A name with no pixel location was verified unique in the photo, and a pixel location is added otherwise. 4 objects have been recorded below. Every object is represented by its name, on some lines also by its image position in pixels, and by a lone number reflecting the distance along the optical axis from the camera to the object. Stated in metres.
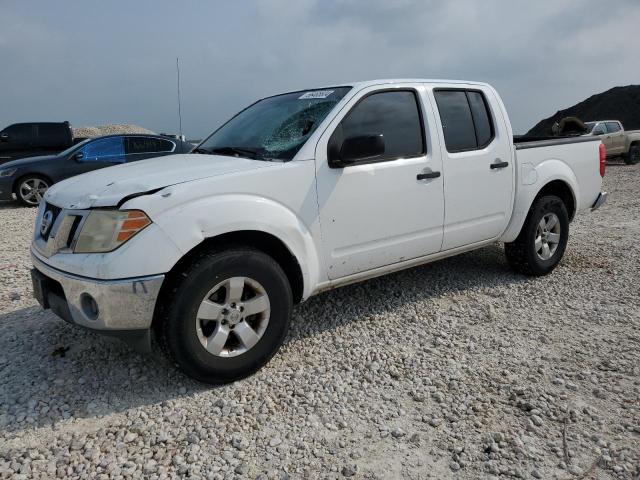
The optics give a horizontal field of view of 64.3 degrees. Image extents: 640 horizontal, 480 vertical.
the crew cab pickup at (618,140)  16.72
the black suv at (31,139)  12.97
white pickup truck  2.69
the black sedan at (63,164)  9.66
